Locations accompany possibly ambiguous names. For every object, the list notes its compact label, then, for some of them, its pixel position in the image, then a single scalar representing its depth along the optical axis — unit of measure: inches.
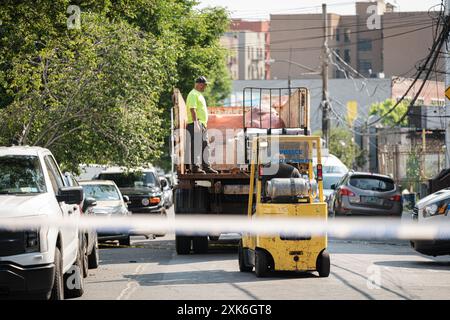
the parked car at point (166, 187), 1182.5
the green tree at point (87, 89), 890.7
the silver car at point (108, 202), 928.9
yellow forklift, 611.8
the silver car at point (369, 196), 1117.7
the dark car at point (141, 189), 1130.7
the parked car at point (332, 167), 1560.3
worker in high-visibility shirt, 810.2
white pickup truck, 447.2
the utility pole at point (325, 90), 1982.0
